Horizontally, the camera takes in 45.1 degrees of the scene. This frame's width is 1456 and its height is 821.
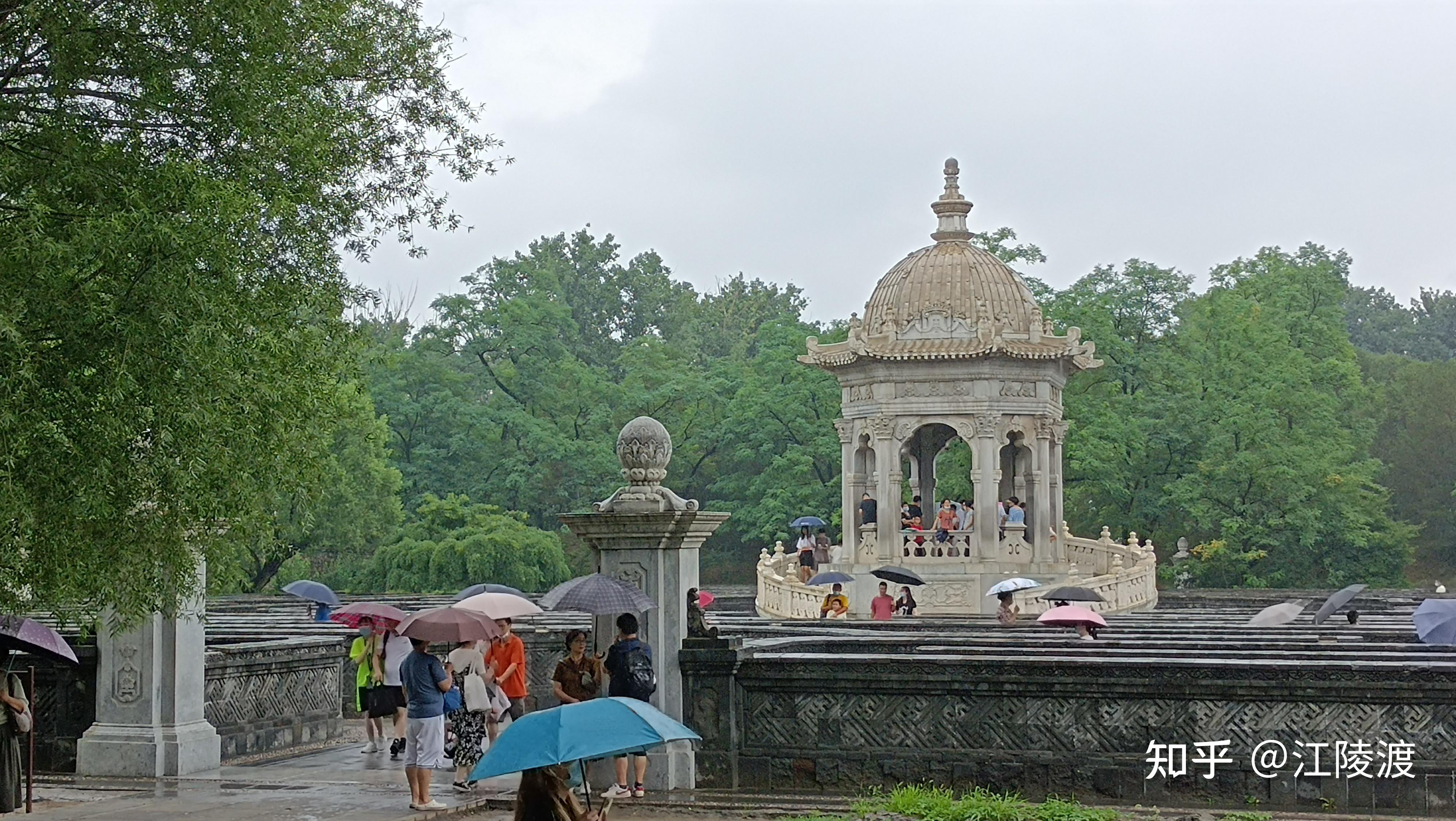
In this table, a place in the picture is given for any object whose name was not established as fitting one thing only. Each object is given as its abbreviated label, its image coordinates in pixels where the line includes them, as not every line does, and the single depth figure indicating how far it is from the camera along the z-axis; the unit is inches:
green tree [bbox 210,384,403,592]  1720.0
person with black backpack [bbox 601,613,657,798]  522.6
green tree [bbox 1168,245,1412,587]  1756.9
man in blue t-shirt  514.9
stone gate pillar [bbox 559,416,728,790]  566.6
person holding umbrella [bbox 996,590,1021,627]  962.1
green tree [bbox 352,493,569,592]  1736.0
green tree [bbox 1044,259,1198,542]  1797.5
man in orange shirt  634.8
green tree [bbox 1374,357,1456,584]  2221.9
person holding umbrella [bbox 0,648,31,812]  477.7
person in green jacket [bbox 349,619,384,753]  674.8
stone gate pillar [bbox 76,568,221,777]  595.2
